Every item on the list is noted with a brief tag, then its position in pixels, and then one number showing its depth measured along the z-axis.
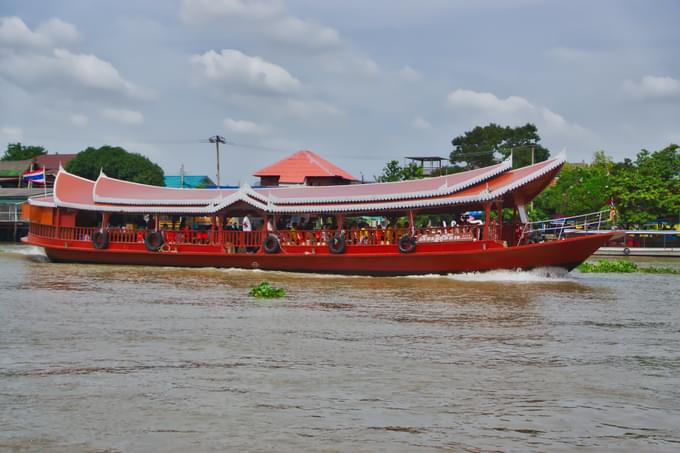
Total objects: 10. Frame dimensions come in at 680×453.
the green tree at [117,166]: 43.06
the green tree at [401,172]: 38.78
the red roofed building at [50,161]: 51.58
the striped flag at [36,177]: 44.59
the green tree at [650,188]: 36.19
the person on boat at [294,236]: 20.19
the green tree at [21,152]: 63.12
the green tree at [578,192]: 39.69
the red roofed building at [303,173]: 46.25
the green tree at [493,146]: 52.75
